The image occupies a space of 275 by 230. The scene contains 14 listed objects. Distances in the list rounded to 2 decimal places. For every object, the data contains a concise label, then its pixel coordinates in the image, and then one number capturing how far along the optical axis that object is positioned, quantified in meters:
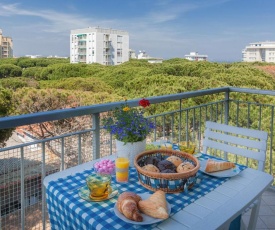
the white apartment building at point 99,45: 44.53
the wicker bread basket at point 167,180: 1.26
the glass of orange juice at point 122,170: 1.42
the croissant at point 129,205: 1.07
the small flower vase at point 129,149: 1.57
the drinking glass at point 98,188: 1.25
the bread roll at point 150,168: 1.33
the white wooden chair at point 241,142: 1.81
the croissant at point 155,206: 1.08
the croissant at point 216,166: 1.52
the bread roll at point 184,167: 1.32
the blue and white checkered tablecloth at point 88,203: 1.10
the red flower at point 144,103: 1.91
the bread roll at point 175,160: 1.42
